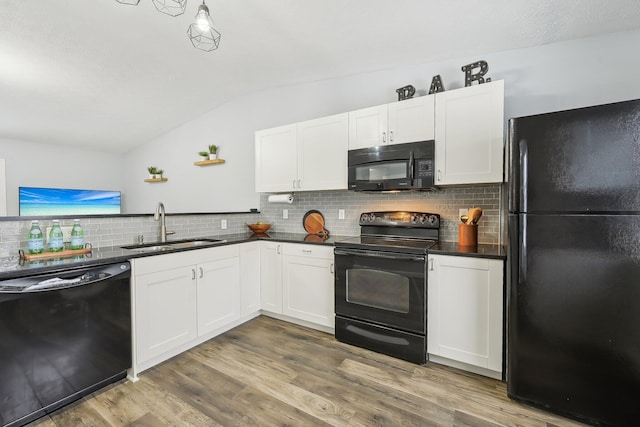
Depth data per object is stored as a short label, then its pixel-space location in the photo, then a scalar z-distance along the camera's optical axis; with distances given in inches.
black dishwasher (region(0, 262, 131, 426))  57.1
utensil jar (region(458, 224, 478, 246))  88.2
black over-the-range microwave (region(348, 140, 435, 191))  91.0
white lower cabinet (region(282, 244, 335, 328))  102.4
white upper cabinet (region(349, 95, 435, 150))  91.5
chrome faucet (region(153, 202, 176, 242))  99.7
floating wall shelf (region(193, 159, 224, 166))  160.6
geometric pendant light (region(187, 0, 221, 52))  64.9
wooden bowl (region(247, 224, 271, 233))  128.0
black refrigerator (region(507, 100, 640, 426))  55.9
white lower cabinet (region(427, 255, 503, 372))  74.5
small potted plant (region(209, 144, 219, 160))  161.5
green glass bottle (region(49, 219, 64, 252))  72.4
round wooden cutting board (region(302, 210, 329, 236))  129.6
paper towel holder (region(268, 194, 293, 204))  128.4
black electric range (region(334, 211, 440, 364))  83.0
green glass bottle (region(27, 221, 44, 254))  69.0
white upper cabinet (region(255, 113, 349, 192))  109.0
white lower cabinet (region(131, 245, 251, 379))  78.5
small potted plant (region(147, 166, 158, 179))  193.0
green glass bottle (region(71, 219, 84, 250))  76.6
